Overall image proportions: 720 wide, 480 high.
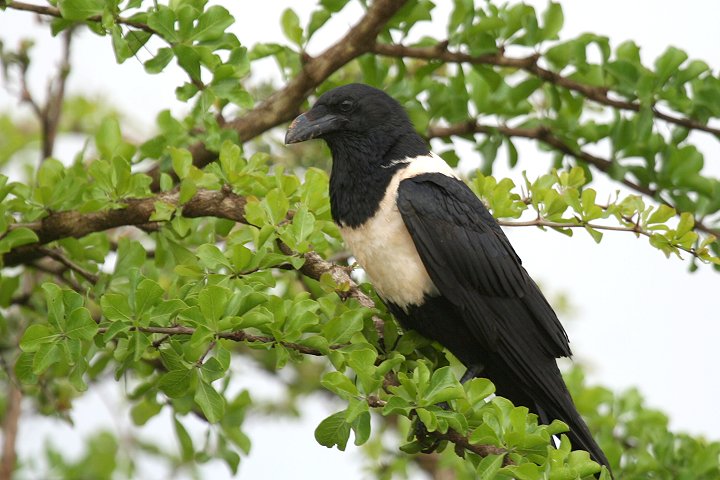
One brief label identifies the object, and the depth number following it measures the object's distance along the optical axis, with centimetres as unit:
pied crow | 720
